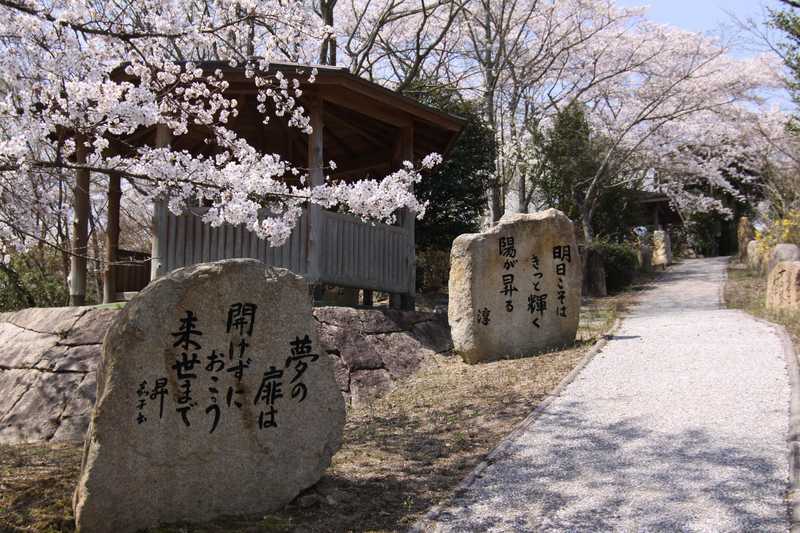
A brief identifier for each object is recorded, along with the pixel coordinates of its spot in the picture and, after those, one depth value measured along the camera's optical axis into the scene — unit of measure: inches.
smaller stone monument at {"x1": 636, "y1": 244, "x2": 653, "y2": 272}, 926.1
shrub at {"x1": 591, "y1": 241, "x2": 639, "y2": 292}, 749.3
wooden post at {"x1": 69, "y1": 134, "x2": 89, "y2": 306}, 362.6
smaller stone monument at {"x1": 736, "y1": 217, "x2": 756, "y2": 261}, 970.7
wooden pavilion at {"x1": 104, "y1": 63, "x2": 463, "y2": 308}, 350.6
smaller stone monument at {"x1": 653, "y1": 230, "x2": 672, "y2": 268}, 1038.4
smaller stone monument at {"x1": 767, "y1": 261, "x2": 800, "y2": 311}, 424.2
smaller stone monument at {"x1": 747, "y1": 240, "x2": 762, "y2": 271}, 790.5
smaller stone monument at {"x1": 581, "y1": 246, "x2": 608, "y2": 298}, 708.0
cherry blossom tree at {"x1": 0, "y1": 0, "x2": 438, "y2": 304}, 225.8
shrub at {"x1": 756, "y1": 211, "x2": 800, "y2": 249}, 639.1
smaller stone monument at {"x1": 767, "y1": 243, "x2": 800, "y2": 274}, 579.5
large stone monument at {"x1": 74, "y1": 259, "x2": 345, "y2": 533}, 157.9
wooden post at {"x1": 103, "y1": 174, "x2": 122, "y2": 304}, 382.3
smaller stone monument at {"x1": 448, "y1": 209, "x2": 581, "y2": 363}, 364.8
